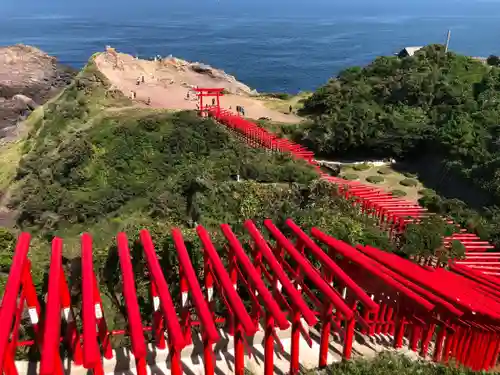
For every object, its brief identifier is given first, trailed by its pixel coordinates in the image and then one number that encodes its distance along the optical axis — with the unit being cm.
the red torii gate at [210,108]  4176
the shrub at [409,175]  3803
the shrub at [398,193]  3272
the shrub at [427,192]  3336
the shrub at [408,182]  3588
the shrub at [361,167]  3878
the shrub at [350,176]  3548
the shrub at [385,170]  3861
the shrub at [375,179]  3591
